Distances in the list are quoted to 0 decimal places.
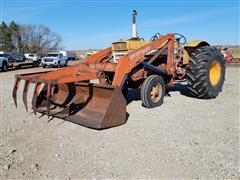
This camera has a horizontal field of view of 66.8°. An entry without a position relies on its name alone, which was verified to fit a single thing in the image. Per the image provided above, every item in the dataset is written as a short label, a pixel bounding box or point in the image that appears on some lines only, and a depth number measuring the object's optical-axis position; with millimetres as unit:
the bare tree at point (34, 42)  35661
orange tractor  3596
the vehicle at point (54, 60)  18029
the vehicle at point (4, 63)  15176
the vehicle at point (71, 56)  30101
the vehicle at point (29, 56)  25927
